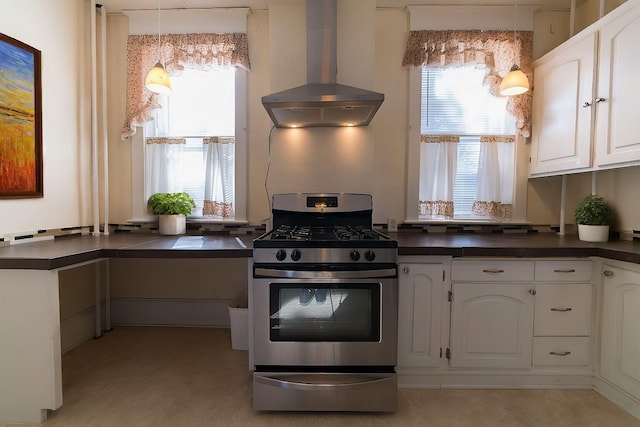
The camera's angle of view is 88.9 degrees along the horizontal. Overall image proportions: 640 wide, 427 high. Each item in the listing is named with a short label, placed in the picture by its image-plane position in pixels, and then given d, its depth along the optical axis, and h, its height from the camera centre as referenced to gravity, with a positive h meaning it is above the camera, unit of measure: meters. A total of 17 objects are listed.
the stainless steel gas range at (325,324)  1.76 -0.68
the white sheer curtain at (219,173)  2.75 +0.22
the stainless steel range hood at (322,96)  1.96 +0.63
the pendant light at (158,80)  2.24 +0.82
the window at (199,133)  2.75 +0.56
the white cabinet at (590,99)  1.88 +0.69
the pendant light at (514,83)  2.22 +0.82
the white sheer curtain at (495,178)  2.67 +0.20
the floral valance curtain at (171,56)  2.68 +1.17
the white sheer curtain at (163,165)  2.77 +0.28
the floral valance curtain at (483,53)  2.60 +1.20
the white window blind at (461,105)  2.66 +0.80
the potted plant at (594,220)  2.16 -0.11
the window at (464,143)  2.67 +0.49
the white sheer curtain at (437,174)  2.68 +0.23
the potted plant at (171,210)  2.58 -0.09
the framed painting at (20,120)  1.93 +0.47
